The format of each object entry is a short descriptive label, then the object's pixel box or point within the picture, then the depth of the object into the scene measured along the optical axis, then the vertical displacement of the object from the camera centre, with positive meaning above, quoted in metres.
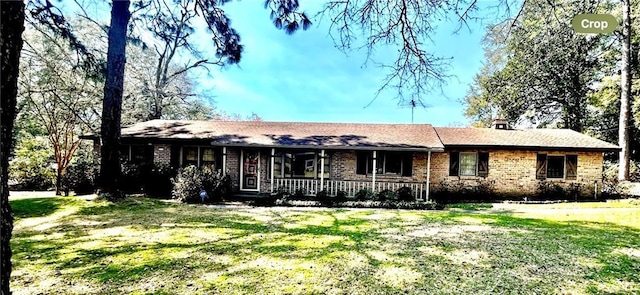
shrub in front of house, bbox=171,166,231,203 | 12.46 -1.43
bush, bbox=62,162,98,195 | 13.18 -1.33
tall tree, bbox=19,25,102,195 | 12.41 +2.26
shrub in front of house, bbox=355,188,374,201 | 13.62 -1.75
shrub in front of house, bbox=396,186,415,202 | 13.70 -1.67
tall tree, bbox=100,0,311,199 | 9.90 +2.93
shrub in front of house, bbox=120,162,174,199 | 14.33 -1.45
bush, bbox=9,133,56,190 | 15.50 -1.13
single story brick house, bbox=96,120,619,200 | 14.59 -0.26
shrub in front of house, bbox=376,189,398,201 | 13.35 -1.72
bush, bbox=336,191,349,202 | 13.70 -1.86
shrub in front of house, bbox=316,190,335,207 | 12.94 -1.93
